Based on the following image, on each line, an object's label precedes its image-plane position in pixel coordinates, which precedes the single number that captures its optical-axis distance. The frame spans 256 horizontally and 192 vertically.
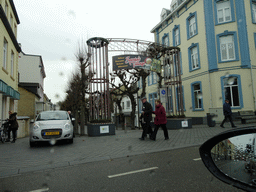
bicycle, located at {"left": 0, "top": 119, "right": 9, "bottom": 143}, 10.67
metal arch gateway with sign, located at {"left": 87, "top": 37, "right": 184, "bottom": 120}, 12.88
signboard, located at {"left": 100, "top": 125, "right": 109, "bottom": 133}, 12.25
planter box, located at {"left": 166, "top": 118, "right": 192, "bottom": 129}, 14.23
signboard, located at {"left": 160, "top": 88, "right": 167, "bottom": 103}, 14.20
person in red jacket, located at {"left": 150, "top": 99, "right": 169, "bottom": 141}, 9.02
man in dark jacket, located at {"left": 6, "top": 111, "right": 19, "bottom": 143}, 10.55
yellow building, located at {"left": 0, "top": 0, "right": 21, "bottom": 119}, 13.66
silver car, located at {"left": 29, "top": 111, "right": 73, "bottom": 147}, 8.60
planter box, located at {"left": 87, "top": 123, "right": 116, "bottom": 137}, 12.19
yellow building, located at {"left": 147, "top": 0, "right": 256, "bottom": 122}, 18.27
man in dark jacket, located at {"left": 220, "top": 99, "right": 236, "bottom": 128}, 12.88
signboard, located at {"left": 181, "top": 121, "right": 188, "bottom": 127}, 14.25
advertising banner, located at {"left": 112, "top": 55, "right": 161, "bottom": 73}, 13.81
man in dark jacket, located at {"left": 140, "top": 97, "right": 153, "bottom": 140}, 9.13
